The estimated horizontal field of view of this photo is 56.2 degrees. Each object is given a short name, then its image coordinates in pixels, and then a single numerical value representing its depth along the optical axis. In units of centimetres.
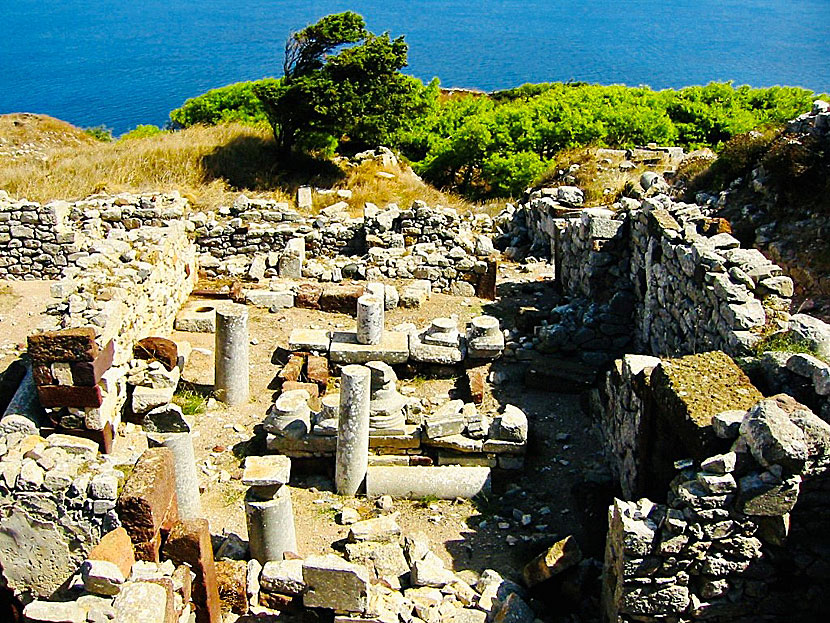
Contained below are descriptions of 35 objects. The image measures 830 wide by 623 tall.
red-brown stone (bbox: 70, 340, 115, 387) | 914
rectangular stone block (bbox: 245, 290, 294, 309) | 1428
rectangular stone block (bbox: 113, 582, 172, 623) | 559
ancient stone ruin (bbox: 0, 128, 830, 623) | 620
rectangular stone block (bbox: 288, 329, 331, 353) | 1185
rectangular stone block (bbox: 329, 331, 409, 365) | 1147
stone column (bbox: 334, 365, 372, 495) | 907
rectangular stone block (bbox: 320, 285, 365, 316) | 1417
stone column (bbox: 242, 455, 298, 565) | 773
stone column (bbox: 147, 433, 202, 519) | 823
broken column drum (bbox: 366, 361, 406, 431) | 977
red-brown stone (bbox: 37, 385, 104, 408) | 916
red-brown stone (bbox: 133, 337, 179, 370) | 1138
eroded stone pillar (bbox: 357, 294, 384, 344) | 1137
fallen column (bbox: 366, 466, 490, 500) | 937
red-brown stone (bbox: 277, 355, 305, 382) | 1144
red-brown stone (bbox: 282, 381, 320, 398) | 1108
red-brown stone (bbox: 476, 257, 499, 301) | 1523
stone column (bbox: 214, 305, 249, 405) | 1103
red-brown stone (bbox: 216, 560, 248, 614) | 714
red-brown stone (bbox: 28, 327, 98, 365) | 890
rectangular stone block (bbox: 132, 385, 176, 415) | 1043
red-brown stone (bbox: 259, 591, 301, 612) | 721
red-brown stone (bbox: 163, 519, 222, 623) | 655
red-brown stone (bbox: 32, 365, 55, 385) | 907
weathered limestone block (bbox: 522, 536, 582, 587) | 729
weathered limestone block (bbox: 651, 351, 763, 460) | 674
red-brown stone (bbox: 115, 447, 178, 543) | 638
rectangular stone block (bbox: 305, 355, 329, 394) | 1133
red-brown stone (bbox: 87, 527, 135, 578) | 599
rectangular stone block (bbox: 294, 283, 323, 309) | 1432
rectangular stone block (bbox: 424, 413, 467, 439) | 968
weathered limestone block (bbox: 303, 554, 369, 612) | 686
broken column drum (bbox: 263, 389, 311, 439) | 971
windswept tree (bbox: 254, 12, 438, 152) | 2056
